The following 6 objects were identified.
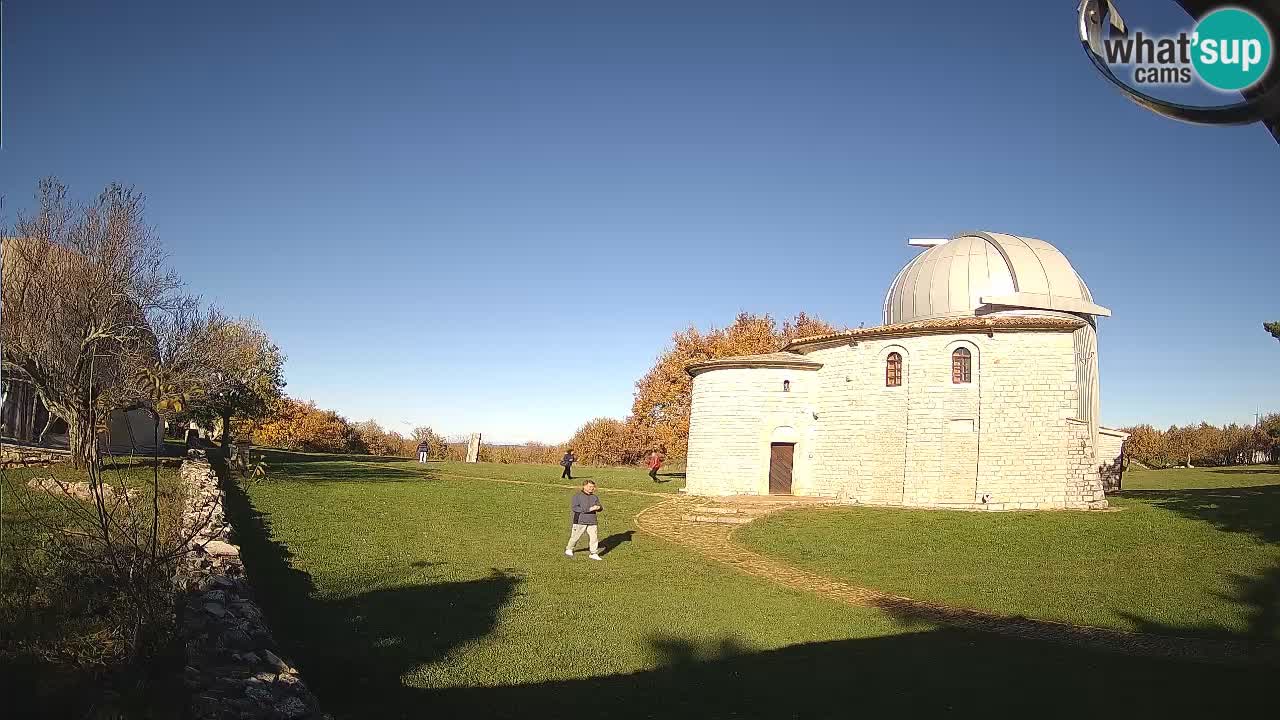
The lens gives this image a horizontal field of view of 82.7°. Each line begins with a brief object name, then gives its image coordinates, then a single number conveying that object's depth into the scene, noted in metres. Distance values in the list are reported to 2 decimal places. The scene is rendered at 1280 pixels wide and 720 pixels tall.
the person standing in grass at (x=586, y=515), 13.46
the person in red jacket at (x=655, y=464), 32.31
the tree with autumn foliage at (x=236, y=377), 21.48
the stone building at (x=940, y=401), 21.83
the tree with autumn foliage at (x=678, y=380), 45.94
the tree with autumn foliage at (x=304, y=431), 54.44
